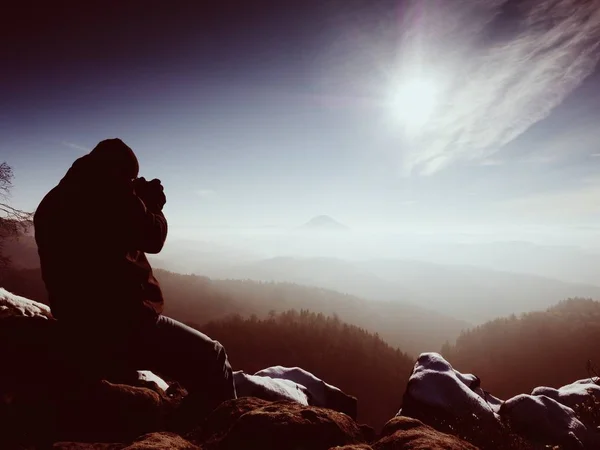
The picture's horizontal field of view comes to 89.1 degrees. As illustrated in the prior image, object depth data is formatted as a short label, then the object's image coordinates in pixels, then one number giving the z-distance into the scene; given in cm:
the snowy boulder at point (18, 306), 549
